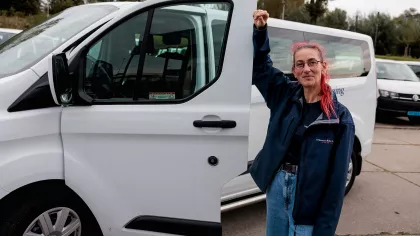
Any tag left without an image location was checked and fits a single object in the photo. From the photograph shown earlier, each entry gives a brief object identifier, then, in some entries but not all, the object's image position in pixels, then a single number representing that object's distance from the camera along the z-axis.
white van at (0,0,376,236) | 2.25
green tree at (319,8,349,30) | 45.78
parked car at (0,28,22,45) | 8.19
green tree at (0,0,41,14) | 29.84
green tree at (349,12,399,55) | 46.06
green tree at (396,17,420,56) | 43.72
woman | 1.82
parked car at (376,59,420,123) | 9.85
